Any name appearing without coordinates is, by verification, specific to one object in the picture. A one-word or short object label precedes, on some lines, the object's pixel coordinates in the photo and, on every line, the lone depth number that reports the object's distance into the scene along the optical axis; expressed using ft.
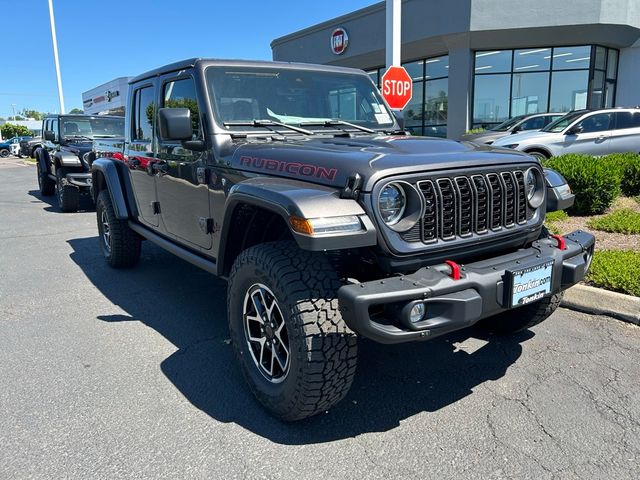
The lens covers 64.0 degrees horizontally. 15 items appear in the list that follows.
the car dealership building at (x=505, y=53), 56.18
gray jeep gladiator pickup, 7.75
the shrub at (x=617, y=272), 13.69
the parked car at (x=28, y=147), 104.37
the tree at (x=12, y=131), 193.77
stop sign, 25.07
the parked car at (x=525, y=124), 43.25
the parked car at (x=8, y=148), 123.95
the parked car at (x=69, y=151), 32.40
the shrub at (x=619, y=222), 19.52
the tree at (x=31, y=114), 549.95
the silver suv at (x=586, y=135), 34.35
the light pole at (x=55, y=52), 73.10
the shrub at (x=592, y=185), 22.16
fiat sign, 69.72
